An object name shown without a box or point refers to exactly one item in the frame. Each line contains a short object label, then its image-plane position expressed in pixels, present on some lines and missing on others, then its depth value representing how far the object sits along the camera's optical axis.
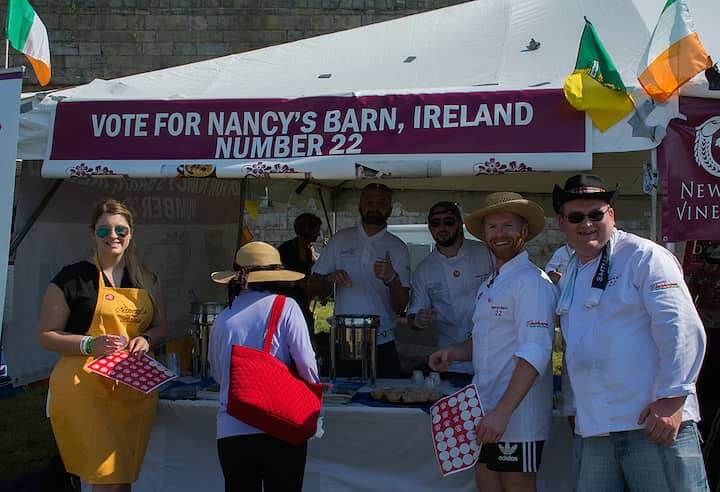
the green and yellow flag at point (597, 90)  3.41
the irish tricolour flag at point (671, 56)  3.25
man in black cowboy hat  2.38
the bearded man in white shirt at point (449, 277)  4.27
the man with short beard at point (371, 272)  4.64
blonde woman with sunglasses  3.19
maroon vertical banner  3.39
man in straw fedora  2.69
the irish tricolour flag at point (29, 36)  3.80
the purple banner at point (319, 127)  3.58
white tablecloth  3.75
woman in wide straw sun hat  2.88
